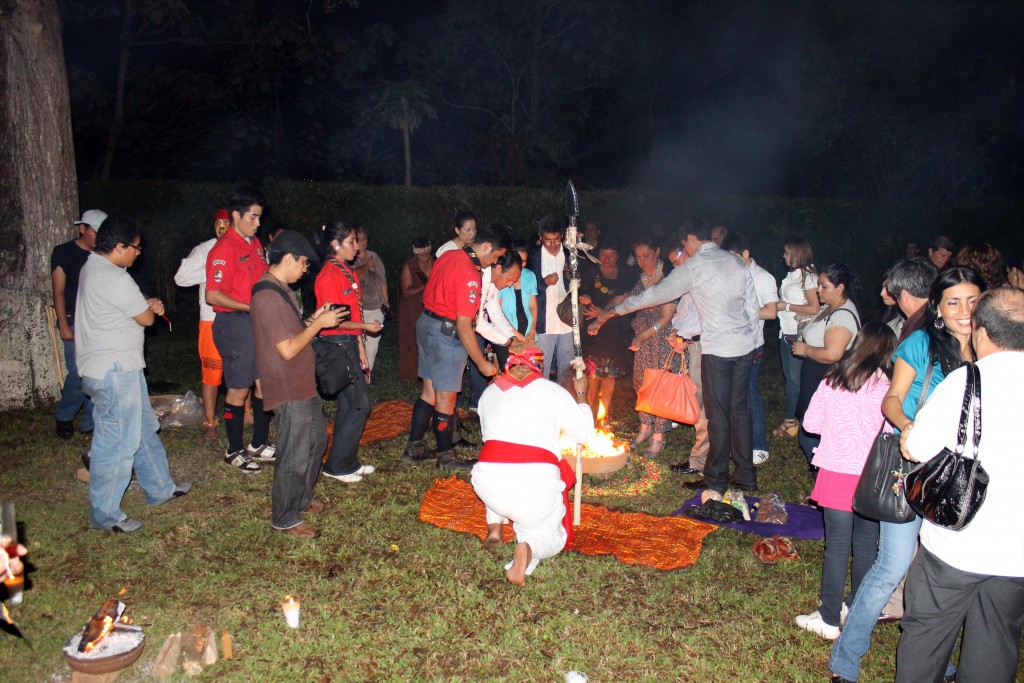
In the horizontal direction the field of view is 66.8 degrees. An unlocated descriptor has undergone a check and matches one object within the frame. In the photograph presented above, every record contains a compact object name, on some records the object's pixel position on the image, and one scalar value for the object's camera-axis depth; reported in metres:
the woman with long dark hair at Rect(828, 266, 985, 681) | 3.75
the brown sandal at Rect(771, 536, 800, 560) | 5.27
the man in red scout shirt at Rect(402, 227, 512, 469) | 6.36
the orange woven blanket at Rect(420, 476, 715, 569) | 5.36
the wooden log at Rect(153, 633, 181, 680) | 4.01
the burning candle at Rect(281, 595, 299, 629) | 4.42
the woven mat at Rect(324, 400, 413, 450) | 7.91
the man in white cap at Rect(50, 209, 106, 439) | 7.18
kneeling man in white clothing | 4.95
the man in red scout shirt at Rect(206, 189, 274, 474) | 6.48
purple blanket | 5.75
